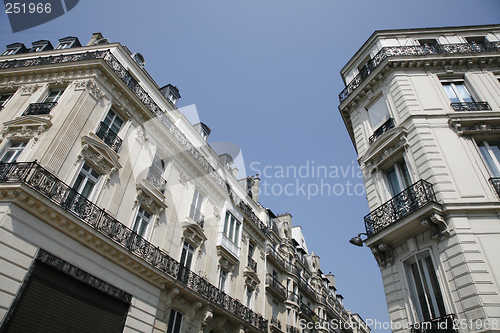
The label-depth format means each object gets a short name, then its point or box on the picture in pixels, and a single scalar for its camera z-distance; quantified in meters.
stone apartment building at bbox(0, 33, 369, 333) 9.41
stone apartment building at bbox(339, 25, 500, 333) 8.23
